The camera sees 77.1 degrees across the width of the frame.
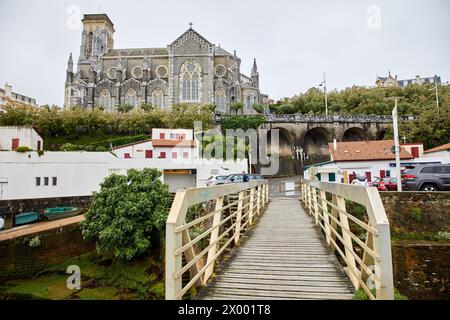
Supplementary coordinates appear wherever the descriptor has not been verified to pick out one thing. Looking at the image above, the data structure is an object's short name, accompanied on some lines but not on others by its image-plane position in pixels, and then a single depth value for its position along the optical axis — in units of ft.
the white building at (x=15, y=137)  84.64
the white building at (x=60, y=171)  72.64
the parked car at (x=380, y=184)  59.08
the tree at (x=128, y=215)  47.06
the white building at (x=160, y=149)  98.34
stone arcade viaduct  141.69
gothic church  165.48
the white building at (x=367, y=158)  79.05
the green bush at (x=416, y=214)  42.51
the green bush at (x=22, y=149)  74.79
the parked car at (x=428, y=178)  46.96
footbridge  8.65
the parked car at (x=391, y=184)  60.83
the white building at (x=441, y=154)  80.79
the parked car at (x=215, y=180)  68.72
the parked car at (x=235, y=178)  64.78
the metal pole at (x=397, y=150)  47.96
